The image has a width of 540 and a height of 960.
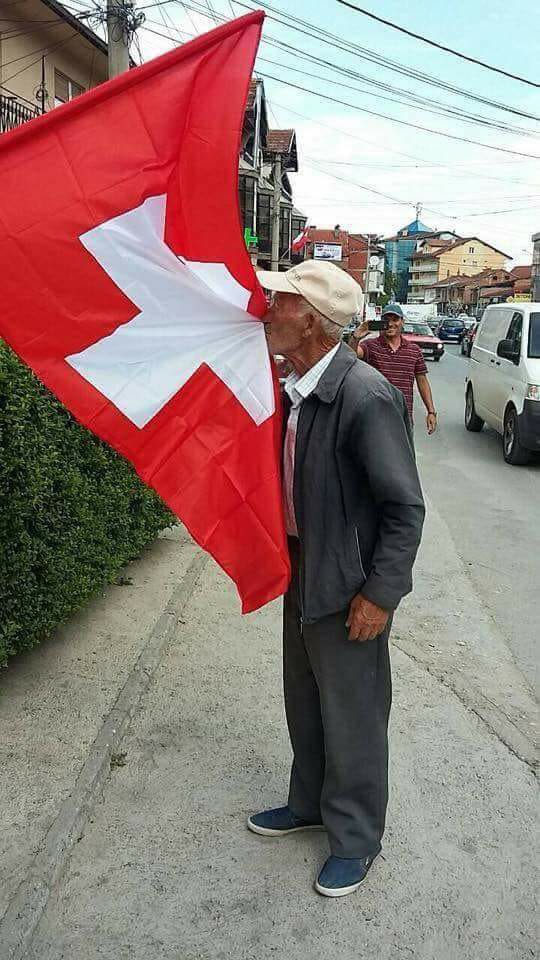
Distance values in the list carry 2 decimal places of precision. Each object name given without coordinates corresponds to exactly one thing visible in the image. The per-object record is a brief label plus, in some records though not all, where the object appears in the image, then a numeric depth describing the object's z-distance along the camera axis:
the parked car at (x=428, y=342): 34.72
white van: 10.56
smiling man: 8.31
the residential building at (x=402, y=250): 168.00
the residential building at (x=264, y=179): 33.75
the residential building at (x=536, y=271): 59.94
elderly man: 2.52
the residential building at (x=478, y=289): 92.56
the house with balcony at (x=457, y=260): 153.75
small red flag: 39.16
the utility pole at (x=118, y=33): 9.81
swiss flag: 2.39
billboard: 53.06
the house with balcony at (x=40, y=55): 16.26
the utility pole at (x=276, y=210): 33.19
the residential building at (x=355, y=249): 87.38
